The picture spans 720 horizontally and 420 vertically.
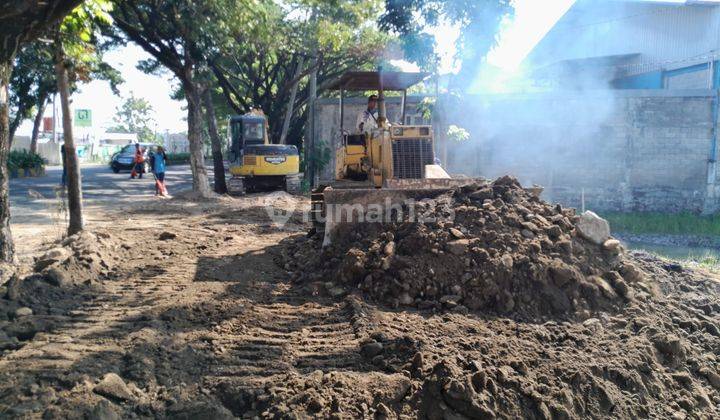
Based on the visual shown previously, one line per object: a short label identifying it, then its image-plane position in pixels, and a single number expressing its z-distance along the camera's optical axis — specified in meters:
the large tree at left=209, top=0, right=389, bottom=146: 21.02
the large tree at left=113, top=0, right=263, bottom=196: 15.11
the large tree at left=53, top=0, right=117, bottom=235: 8.32
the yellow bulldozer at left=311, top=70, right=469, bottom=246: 8.04
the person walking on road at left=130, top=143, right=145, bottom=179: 27.00
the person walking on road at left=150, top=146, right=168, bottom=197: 18.45
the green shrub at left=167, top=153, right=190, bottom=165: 48.14
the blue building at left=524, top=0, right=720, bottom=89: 25.00
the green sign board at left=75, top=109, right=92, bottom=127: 37.03
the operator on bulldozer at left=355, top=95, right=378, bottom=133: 10.23
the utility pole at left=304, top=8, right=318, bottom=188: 21.28
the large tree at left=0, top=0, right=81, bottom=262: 6.61
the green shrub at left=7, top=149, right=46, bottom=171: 26.83
